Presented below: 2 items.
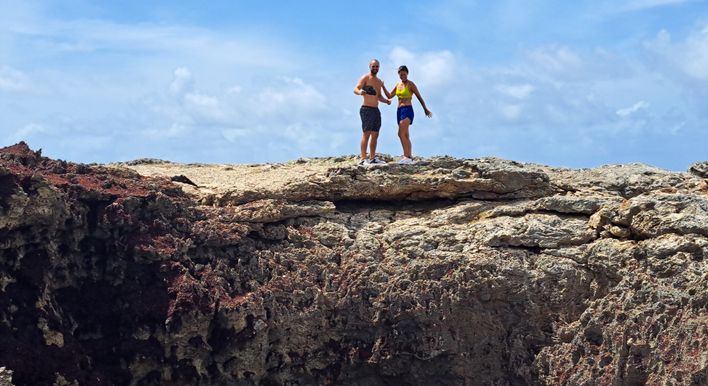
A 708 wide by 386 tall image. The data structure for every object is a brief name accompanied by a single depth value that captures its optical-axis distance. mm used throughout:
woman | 23781
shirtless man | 23766
